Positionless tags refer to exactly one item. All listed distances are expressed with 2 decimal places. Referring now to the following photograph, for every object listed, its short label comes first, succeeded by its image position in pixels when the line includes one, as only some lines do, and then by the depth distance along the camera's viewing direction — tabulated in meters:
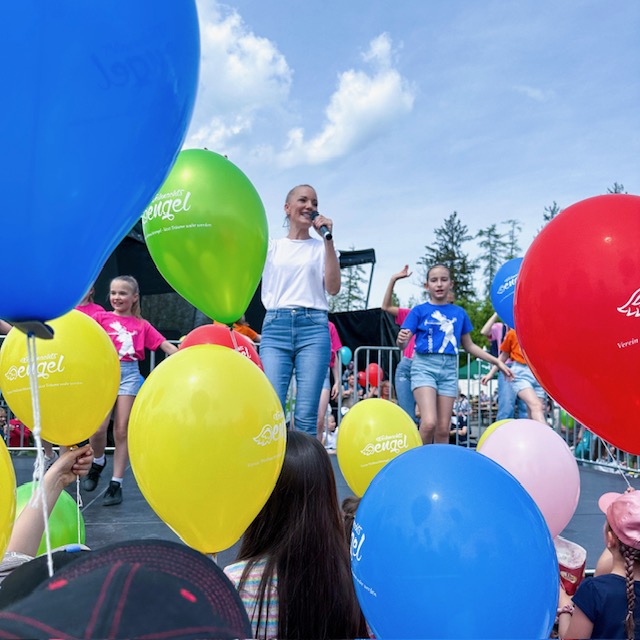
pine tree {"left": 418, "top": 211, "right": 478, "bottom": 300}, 41.03
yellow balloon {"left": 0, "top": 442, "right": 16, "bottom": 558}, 1.21
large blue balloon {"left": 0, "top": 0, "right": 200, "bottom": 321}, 0.91
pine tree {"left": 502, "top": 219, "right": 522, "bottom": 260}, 42.09
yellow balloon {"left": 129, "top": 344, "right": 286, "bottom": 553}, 1.43
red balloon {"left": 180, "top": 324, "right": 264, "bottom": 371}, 2.50
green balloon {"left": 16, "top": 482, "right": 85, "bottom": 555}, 2.04
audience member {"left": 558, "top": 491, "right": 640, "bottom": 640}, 1.66
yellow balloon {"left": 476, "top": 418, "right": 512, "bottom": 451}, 2.75
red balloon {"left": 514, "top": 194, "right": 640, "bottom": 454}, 1.27
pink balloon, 2.41
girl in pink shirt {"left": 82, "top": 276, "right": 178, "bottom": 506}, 3.67
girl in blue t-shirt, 4.00
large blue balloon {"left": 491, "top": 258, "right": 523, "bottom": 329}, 3.21
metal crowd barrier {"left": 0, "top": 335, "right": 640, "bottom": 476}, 5.84
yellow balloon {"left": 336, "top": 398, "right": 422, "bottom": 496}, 2.99
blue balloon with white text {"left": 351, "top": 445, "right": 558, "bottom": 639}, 1.01
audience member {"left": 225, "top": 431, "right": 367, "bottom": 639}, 1.53
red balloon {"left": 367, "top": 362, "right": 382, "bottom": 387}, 8.35
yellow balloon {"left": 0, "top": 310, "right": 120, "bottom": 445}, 1.74
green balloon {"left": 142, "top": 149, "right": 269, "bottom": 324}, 2.16
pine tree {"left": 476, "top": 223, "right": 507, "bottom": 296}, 43.75
